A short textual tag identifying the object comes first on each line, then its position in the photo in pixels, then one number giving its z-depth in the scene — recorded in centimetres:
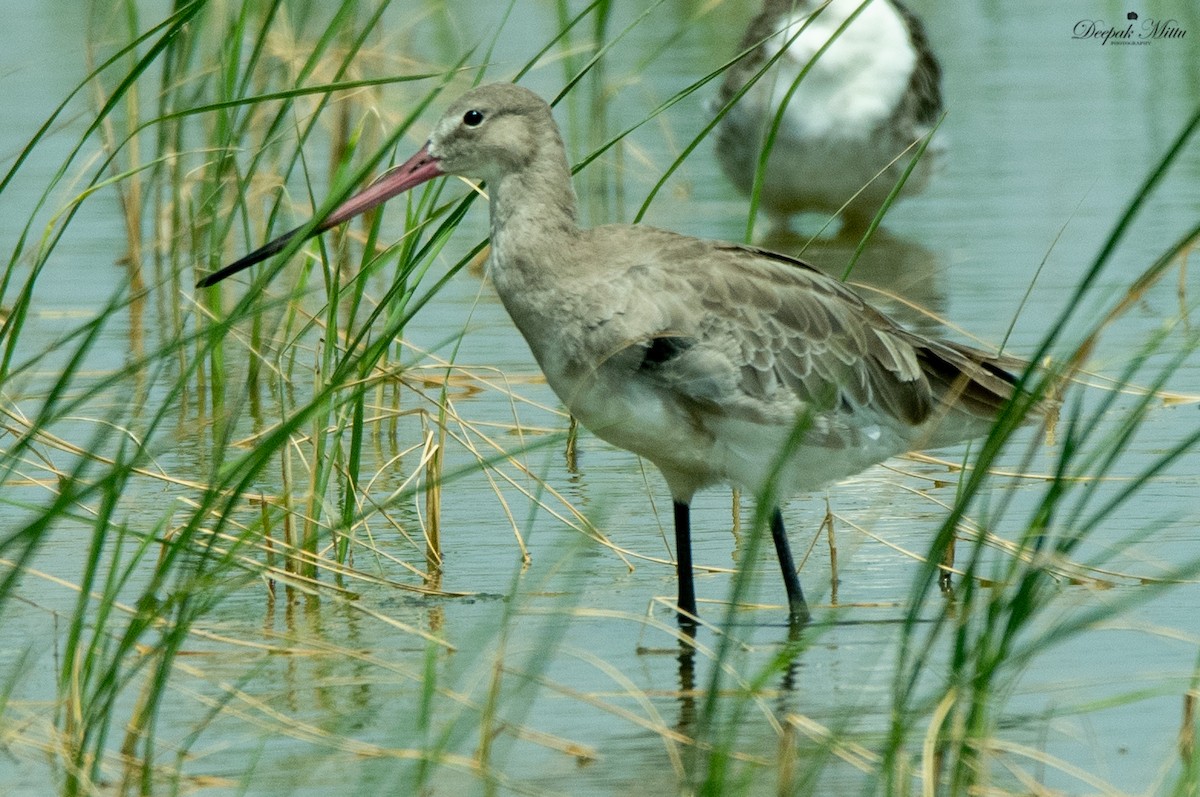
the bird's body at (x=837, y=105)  1858
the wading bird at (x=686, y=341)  930
